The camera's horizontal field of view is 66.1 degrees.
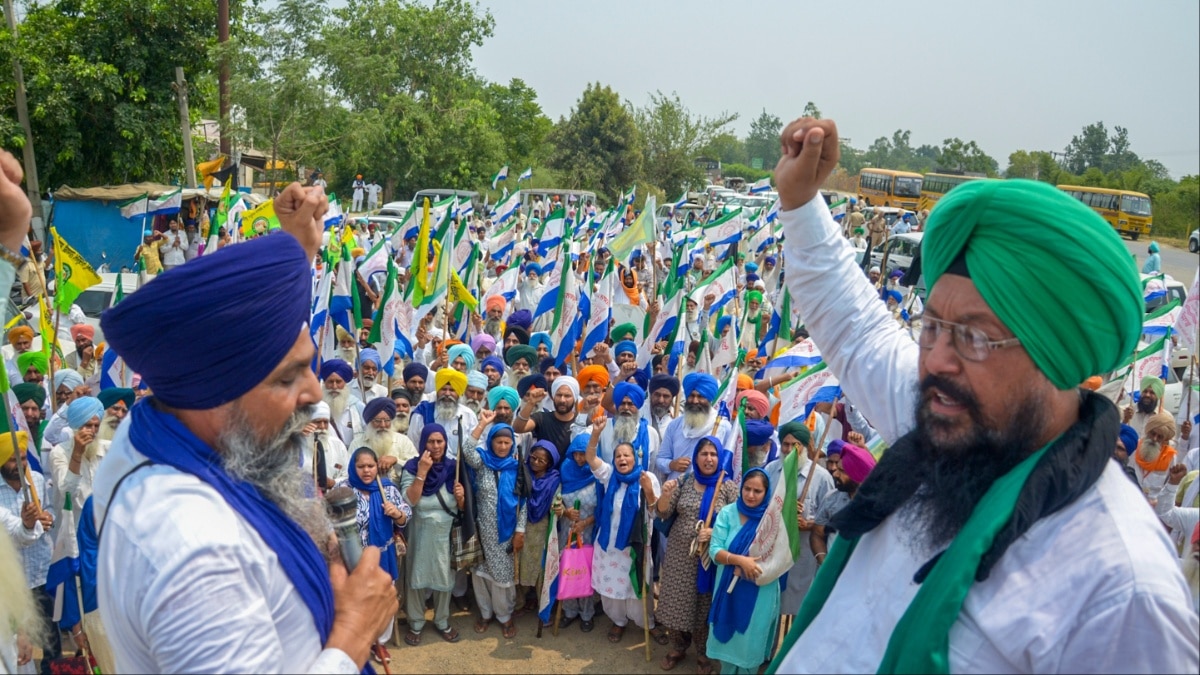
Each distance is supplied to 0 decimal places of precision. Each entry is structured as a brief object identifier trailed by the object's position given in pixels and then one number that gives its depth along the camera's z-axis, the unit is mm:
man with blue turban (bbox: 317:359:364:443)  7016
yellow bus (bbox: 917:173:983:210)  39062
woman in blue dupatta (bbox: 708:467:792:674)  5184
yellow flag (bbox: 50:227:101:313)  8203
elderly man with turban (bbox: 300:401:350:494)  5758
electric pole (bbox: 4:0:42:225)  18016
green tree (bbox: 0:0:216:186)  19328
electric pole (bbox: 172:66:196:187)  20641
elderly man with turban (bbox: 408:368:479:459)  6539
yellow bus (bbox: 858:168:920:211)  41531
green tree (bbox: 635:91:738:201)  45125
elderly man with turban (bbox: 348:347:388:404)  7766
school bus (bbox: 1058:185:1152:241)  31906
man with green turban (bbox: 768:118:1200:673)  1412
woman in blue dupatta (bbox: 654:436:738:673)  5637
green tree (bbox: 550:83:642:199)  40188
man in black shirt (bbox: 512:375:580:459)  6523
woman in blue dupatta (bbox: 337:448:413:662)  5652
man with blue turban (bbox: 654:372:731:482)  6301
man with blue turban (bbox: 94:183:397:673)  1474
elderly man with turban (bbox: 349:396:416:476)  6210
